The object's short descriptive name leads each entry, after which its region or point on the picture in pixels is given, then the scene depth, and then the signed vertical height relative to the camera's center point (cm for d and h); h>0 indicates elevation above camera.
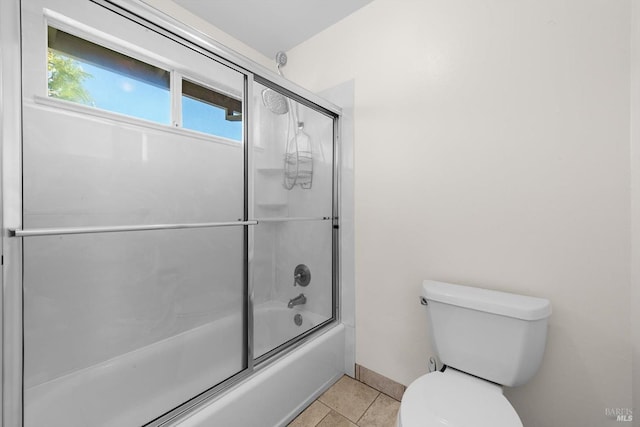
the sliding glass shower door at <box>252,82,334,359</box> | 142 -5
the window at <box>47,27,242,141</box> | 103 +58
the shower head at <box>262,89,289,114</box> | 139 +63
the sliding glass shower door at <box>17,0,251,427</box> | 97 -3
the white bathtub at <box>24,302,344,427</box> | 106 -81
